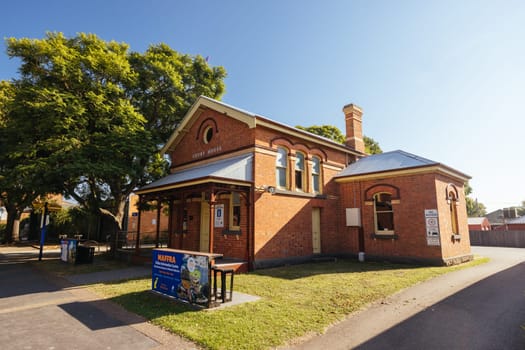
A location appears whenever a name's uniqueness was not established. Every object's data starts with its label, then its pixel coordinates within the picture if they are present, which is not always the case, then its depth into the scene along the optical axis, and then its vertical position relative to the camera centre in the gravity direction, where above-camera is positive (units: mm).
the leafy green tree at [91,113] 12773 +5137
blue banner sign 6574 -1319
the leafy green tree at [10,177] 12664 +1996
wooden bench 6691 -1578
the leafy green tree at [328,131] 33156 +10375
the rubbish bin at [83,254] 13780 -1565
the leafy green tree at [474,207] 57906 +4144
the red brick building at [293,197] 12039 +1162
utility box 14760 +251
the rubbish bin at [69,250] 14094 -1395
